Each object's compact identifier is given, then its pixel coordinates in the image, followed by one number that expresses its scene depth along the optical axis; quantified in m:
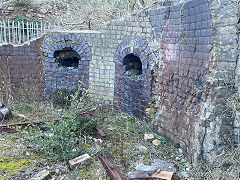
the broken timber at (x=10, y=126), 5.12
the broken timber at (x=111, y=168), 3.58
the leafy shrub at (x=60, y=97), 6.78
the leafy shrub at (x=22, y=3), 9.39
